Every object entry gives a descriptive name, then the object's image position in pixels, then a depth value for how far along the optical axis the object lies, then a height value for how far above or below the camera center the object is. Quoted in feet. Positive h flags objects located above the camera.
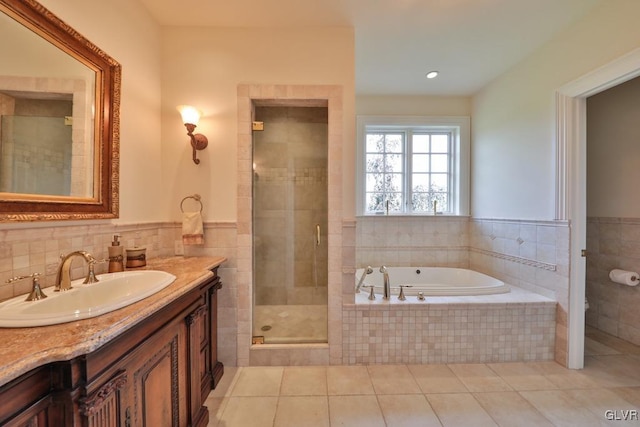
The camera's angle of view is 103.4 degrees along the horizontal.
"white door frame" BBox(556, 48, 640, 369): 6.37 +0.33
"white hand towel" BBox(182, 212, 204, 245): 6.27 -0.39
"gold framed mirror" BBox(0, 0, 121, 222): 3.38 +1.47
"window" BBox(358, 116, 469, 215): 10.74 +1.91
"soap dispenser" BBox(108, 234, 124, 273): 4.72 -0.82
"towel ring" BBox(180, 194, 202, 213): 6.56 +0.40
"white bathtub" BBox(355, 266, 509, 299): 9.00 -2.40
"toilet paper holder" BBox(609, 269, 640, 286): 7.29 -1.81
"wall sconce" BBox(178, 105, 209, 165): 6.03 +2.16
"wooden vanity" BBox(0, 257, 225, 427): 2.11 -1.64
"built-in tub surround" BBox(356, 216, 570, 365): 6.70 -1.23
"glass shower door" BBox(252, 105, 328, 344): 7.21 -0.32
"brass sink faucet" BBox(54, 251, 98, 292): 3.55 -0.84
